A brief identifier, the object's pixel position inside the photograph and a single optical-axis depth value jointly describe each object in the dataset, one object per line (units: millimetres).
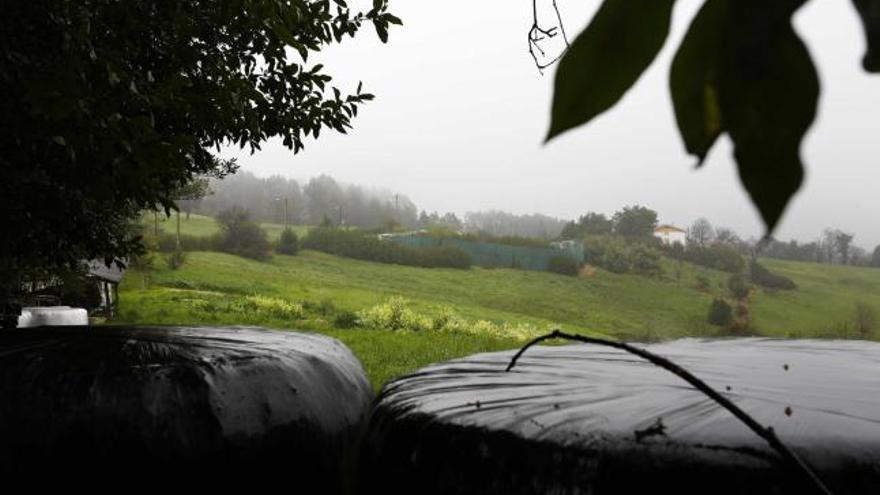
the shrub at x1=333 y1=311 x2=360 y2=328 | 22484
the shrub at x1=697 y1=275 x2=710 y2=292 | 37006
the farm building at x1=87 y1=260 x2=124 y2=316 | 19750
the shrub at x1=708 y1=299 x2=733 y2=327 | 32494
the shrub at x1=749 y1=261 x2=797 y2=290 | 36688
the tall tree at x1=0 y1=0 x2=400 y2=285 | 2201
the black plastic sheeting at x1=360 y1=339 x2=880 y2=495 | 1086
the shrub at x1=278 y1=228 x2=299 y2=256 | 39625
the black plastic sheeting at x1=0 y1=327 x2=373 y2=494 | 1820
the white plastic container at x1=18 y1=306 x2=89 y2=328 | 9656
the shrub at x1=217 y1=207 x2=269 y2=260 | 38688
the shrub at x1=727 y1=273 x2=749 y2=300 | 35656
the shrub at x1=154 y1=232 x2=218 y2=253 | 37500
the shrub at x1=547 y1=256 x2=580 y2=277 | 39291
